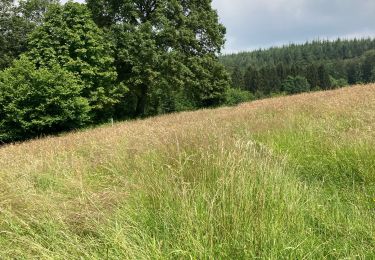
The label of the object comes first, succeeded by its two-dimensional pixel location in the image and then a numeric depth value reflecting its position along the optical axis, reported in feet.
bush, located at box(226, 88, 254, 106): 243.81
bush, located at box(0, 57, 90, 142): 63.57
